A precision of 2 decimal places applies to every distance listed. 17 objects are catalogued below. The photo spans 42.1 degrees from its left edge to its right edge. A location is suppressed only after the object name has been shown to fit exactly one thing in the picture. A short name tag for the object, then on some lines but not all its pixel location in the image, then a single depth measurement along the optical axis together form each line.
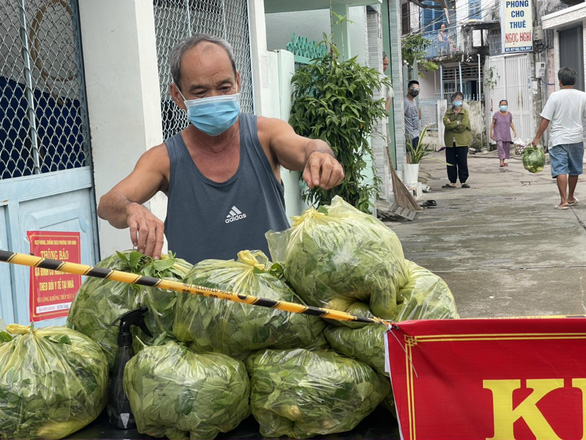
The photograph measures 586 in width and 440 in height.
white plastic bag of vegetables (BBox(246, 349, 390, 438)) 1.74
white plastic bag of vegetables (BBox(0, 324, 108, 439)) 1.70
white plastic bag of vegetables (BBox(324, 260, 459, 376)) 1.78
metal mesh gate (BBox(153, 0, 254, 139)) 5.53
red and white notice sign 2.79
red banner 1.74
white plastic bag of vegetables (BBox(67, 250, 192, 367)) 1.93
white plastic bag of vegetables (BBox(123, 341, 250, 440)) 1.69
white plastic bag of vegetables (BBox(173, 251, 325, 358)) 1.77
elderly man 2.84
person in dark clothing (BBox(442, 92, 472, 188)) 15.49
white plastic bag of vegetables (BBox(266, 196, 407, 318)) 1.78
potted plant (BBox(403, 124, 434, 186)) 14.55
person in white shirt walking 11.09
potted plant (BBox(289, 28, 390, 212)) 8.27
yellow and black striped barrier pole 1.68
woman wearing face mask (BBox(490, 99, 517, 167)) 19.67
